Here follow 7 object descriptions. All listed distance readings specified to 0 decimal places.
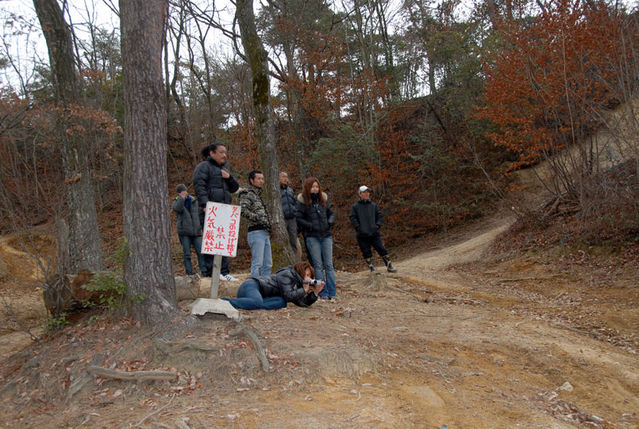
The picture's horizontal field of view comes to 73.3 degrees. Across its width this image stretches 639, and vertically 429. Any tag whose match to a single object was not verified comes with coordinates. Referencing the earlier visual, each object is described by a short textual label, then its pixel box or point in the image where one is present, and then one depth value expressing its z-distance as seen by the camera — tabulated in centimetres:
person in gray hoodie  835
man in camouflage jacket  638
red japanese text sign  447
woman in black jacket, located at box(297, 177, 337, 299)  694
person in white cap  915
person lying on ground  542
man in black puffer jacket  564
